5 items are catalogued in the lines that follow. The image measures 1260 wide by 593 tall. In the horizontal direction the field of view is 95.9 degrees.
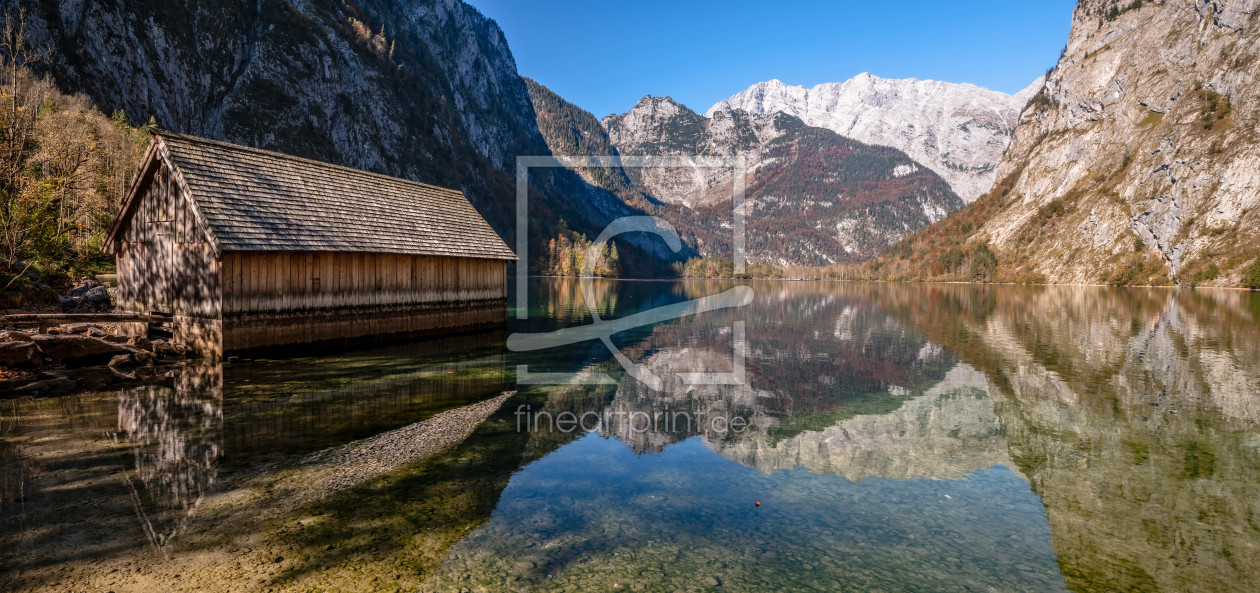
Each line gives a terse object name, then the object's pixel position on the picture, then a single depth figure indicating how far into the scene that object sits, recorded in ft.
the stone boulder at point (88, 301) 75.97
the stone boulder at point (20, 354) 48.29
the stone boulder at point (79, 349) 52.75
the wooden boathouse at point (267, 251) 60.64
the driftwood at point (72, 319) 54.39
